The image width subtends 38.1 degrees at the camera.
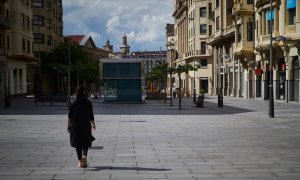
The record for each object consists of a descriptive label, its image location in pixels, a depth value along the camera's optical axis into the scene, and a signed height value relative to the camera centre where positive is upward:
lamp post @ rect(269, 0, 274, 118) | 21.39 -0.98
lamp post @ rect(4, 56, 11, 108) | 31.43 -1.17
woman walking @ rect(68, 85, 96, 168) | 8.79 -0.85
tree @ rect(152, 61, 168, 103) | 45.75 +1.25
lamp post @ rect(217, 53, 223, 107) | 31.83 -1.32
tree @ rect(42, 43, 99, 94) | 71.06 +3.85
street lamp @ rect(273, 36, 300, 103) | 33.94 +3.00
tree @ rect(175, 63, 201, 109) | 35.68 +1.23
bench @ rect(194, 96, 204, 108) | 31.50 -1.44
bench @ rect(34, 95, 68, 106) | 32.59 -1.10
